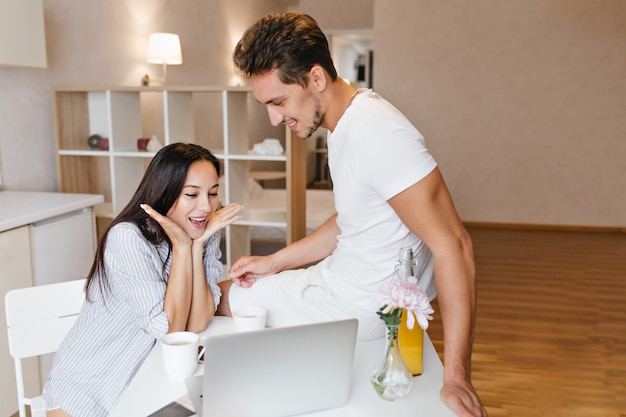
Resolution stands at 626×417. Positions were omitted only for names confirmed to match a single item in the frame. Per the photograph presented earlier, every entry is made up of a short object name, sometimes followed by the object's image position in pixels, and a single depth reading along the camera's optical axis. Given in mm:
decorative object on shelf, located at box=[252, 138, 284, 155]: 3037
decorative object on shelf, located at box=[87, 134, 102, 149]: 3338
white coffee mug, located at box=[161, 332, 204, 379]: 1117
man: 1212
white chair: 1574
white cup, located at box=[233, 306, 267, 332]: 1286
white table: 1014
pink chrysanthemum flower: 958
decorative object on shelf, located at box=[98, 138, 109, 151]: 3287
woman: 1379
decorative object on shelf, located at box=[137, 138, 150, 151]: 3355
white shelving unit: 3037
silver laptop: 913
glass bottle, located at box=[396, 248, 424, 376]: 1076
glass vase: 1038
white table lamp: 4209
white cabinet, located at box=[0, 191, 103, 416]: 2094
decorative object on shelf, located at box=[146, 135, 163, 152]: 3265
